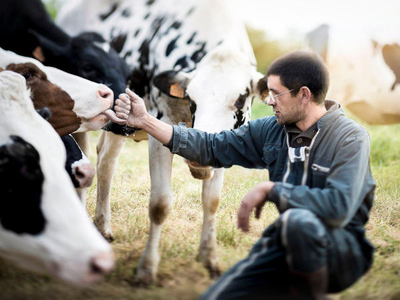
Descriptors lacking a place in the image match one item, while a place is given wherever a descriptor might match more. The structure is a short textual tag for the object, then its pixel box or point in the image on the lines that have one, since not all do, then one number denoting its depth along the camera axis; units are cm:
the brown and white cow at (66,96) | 322
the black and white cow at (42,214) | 209
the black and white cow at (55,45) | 421
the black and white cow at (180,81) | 339
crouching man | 236
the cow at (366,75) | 576
